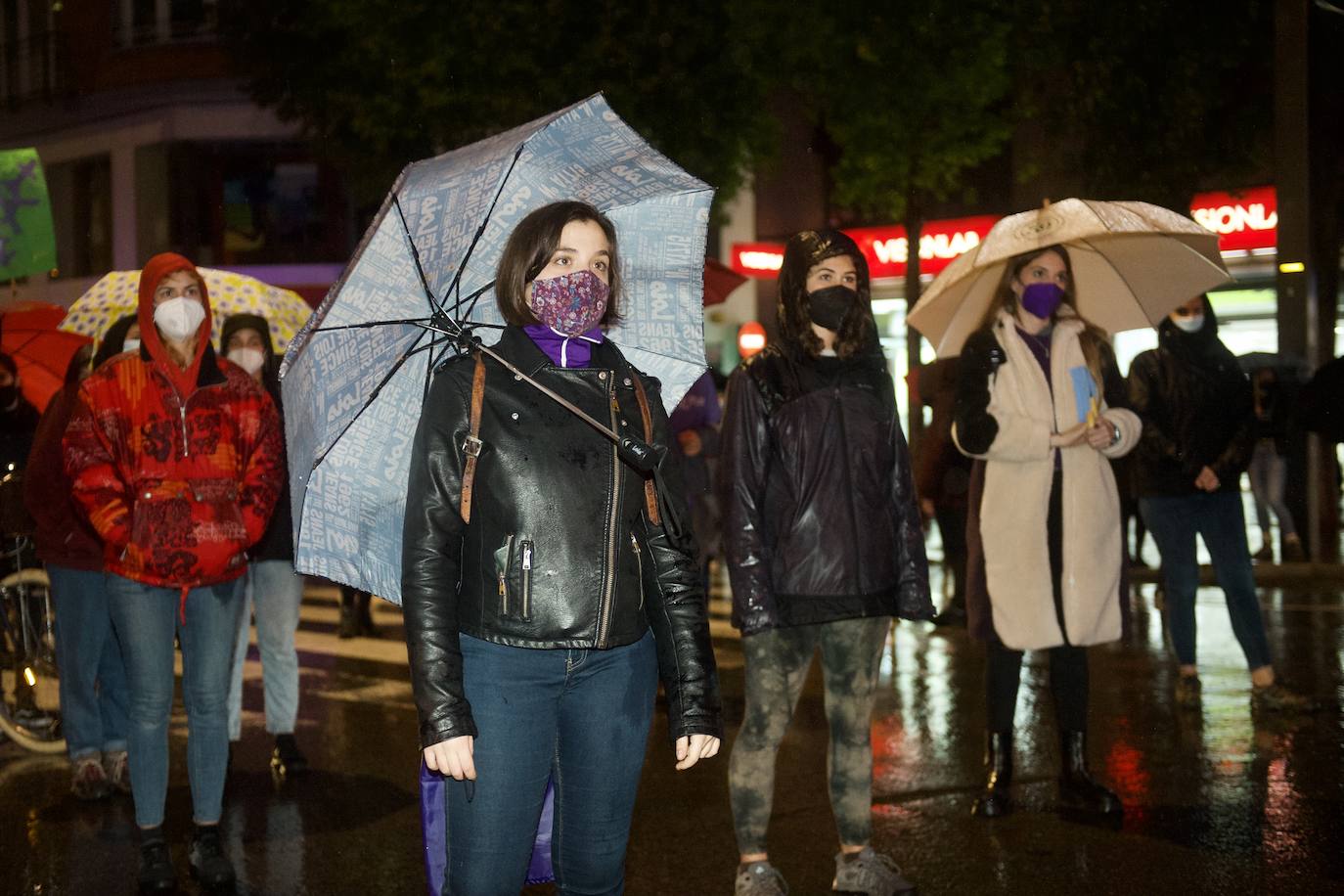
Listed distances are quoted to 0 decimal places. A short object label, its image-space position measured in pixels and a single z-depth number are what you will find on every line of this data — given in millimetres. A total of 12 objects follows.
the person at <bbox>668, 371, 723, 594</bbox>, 9773
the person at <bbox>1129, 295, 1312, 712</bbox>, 8023
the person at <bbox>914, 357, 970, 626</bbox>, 7992
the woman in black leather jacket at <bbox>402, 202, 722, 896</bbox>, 3336
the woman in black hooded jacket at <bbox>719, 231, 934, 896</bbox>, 5012
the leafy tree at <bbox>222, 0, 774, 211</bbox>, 17094
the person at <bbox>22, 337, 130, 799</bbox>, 6969
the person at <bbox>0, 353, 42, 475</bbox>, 7930
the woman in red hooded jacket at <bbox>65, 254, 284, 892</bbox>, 5320
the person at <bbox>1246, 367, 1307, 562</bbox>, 12823
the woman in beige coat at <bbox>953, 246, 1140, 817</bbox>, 6129
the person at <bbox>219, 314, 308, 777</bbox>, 7398
